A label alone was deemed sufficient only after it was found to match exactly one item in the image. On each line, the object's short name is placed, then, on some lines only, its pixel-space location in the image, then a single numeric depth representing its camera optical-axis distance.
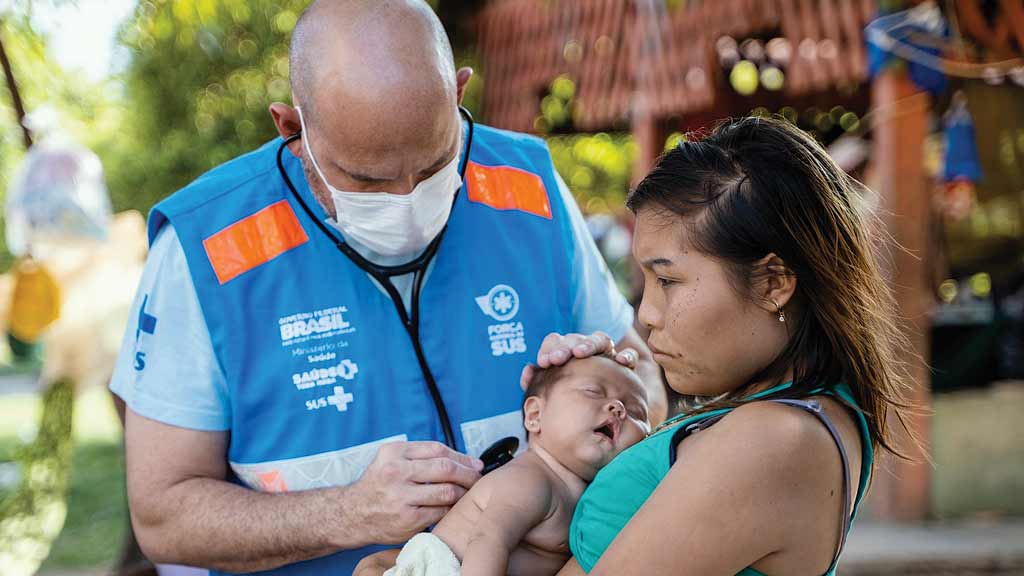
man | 2.18
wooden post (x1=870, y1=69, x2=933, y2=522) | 6.03
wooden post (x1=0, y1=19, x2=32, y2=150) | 2.93
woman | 1.59
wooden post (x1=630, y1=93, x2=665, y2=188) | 7.98
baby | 1.97
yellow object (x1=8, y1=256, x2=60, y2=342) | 4.11
